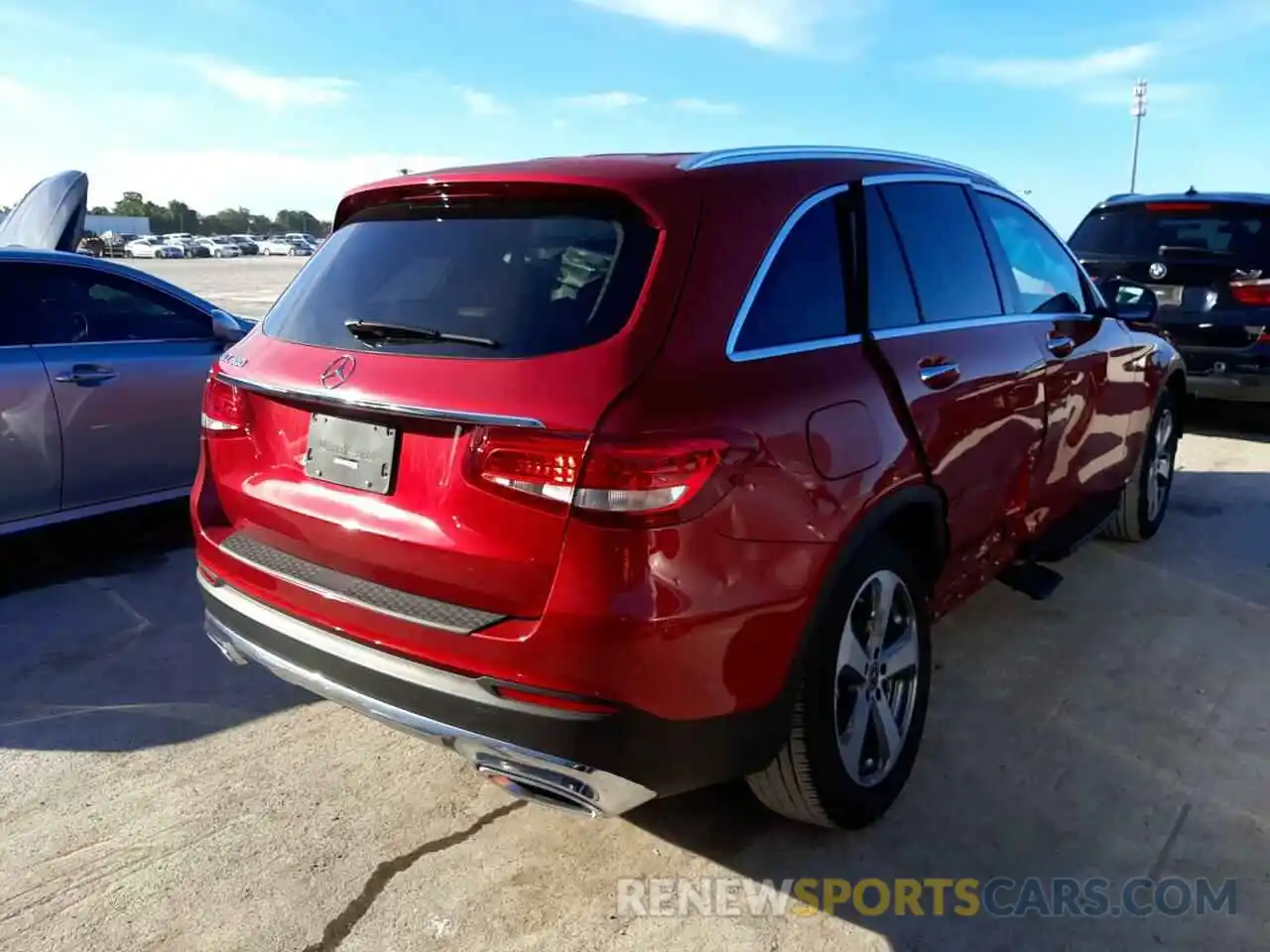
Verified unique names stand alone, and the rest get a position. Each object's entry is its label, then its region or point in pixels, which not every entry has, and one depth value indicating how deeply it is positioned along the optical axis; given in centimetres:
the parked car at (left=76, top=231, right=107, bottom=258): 4867
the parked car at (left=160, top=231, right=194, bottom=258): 6488
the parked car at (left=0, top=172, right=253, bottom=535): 445
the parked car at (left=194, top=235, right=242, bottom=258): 6800
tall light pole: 4781
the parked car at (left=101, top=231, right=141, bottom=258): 5778
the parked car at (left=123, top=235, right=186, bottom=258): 6144
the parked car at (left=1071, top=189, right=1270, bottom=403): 713
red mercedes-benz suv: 209
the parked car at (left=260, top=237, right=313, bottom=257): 7301
